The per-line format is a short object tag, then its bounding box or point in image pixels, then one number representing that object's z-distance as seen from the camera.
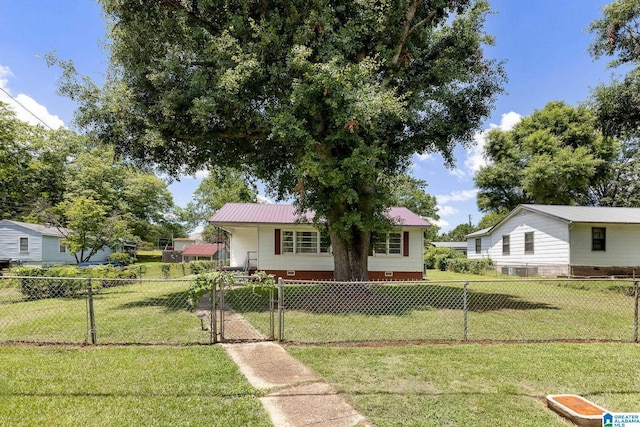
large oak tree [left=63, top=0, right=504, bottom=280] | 9.02
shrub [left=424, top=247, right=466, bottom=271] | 28.41
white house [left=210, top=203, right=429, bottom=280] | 16.38
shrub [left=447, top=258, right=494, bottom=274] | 22.86
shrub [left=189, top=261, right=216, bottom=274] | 21.05
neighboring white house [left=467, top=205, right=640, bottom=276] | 17.16
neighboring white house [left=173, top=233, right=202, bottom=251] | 57.59
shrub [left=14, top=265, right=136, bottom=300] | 12.07
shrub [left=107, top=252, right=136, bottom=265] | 26.42
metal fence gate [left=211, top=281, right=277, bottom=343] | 6.20
